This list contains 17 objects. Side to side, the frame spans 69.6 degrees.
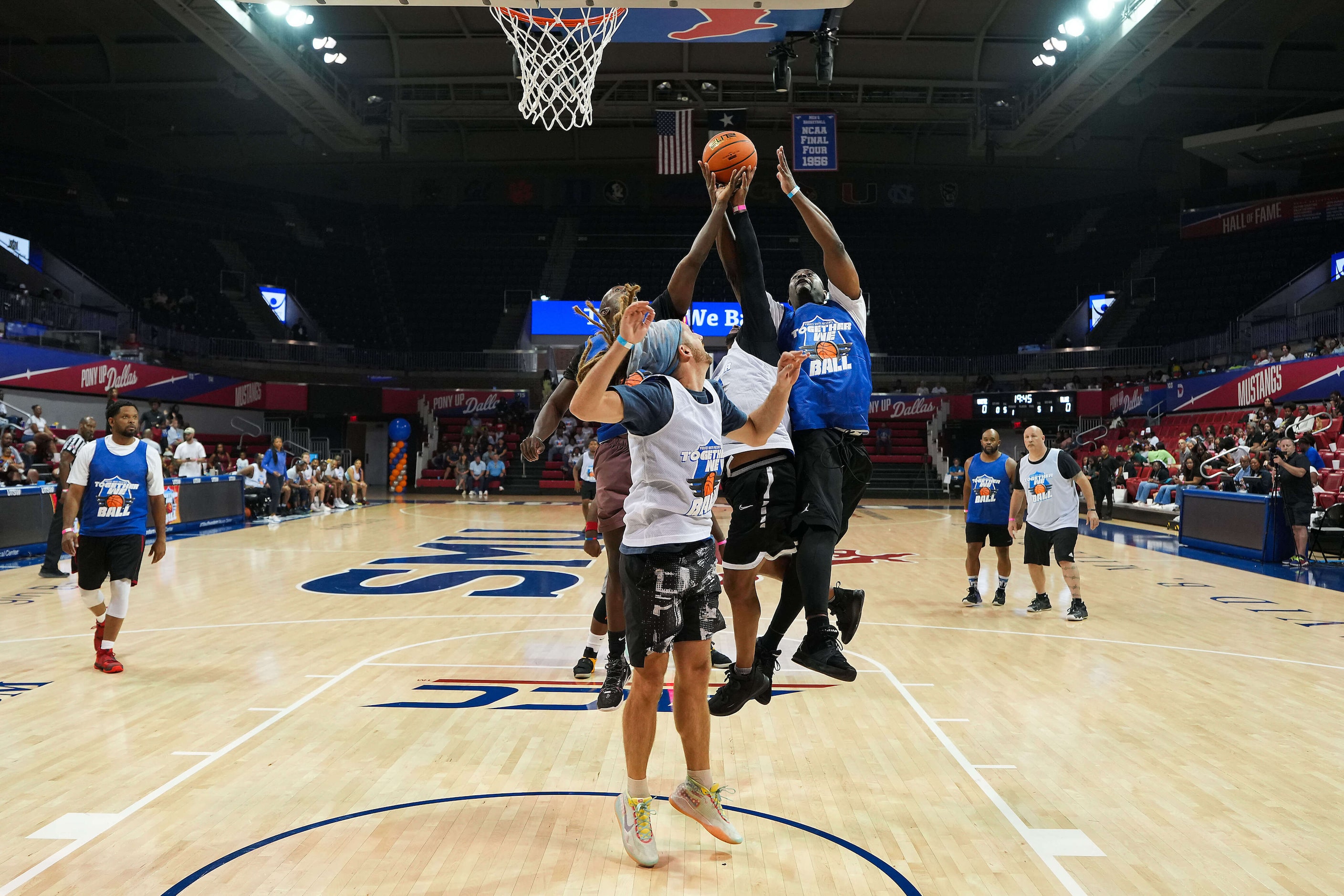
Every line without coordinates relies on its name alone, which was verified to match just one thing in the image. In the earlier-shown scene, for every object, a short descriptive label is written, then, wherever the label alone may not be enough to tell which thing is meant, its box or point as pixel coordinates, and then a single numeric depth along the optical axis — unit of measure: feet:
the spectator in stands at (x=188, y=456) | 59.62
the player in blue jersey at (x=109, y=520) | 22.27
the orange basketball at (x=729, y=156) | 14.46
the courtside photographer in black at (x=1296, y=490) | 41.34
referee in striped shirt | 35.63
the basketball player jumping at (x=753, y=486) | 14.51
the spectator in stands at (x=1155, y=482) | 71.26
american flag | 82.94
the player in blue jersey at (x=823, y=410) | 14.23
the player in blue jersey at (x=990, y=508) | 32.32
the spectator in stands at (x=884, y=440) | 103.04
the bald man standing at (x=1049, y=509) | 30.32
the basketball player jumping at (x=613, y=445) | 13.44
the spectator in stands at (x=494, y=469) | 95.35
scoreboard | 88.17
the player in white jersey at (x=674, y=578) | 11.94
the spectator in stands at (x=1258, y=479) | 49.88
